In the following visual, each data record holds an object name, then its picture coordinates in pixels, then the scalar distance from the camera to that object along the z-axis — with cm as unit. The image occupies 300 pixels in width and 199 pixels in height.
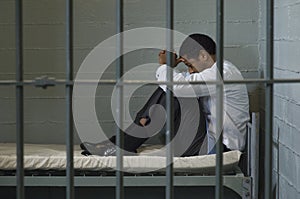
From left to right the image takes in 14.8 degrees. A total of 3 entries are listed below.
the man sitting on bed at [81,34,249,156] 694
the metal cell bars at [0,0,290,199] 264
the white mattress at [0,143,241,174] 642
